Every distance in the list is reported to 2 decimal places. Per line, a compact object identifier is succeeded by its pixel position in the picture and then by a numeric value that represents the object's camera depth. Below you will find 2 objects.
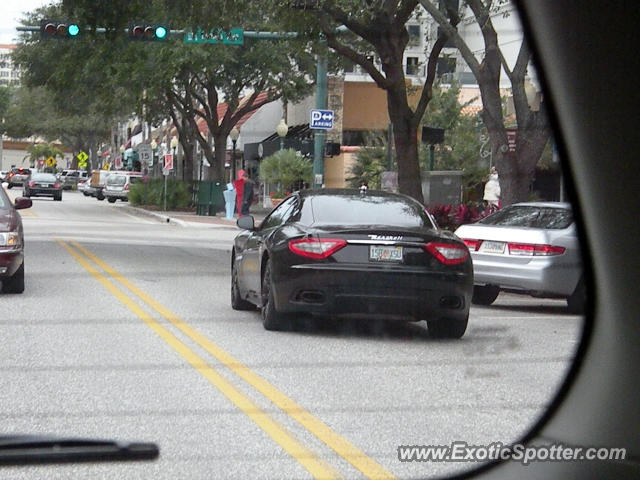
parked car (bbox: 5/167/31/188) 87.12
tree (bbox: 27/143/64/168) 151.50
